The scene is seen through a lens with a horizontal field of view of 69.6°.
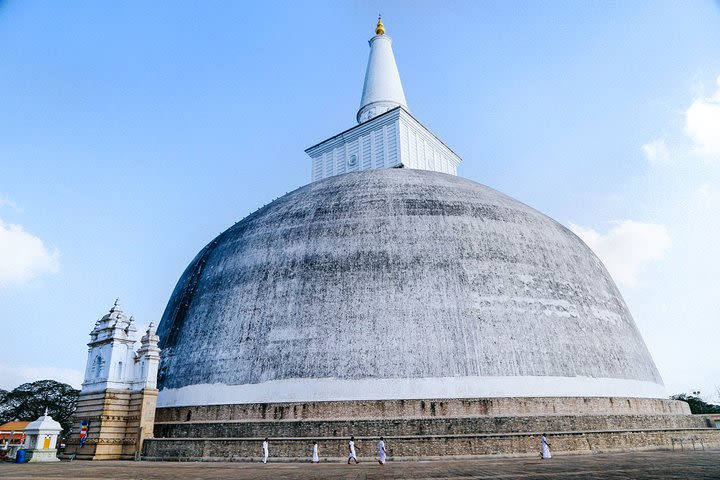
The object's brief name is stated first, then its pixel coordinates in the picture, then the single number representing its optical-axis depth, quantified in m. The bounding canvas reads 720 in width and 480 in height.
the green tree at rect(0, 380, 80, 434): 54.14
